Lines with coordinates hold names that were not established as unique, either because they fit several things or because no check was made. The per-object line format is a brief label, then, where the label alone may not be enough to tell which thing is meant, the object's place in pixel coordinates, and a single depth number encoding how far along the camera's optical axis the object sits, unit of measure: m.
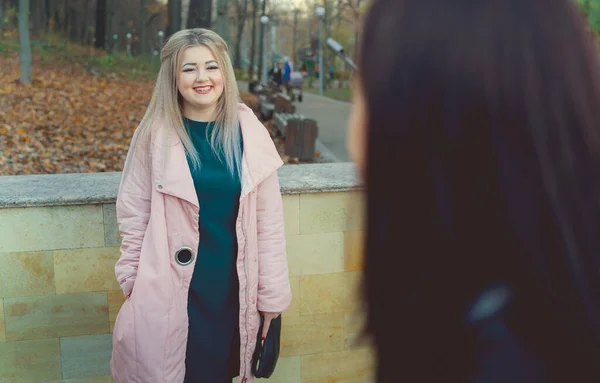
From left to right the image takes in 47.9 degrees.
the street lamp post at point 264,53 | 27.87
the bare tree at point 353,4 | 28.92
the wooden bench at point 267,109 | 14.77
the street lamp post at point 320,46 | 29.28
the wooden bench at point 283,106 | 13.85
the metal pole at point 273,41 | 31.70
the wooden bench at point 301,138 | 10.06
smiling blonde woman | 2.62
